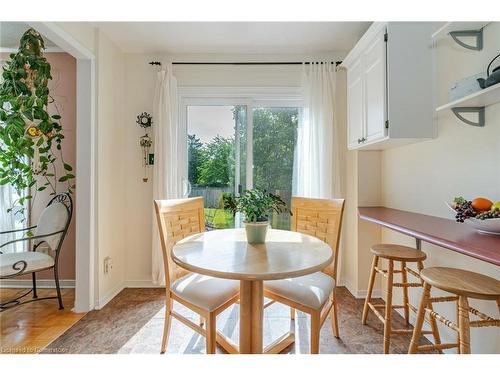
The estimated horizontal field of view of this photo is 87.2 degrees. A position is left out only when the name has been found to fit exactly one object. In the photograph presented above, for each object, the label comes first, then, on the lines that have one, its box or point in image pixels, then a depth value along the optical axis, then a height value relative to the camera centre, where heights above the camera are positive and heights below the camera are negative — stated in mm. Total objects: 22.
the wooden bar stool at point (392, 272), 1737 -613
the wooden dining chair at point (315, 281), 1498 -597
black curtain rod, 2857 +1378
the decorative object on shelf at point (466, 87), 1399 +560
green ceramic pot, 1579 -256
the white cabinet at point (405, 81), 1900 +784
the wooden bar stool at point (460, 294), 1145 -463
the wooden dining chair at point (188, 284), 1491 -603
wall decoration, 2824 +510
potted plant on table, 1561 -116
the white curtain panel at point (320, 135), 2760 +571
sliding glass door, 2953 +478
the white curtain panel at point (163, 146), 2781 +460
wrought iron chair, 2188 -535
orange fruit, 1317 -84
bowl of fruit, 1247 -129
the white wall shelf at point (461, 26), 1481 +932
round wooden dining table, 1151 -348
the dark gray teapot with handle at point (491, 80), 1213 +516
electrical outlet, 2545 -742
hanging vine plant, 2340 +567
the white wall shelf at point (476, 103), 1262 +462
